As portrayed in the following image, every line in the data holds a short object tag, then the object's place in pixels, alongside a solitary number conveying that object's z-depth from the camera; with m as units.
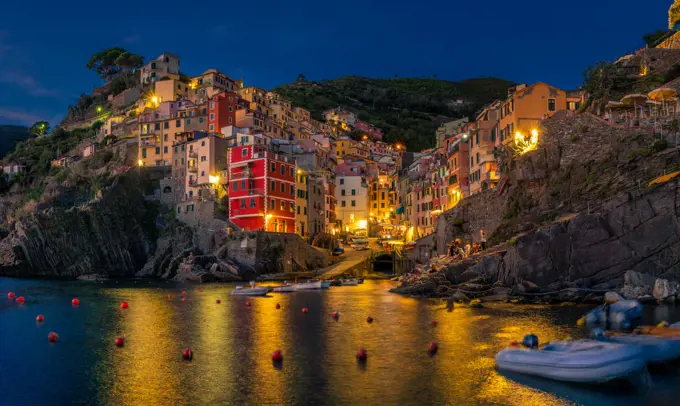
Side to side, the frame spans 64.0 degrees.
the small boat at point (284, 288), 55.28
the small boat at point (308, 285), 57.19
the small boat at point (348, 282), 64.38
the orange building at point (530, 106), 59.59
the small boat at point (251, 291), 51.03
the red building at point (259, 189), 77.06
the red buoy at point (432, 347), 24.52
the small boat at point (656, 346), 20.03
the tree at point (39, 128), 144.25
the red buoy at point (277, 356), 22.97
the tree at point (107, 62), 147.50
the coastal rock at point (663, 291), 36.03
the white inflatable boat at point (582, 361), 17.95
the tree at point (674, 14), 69.00
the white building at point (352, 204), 108.00
